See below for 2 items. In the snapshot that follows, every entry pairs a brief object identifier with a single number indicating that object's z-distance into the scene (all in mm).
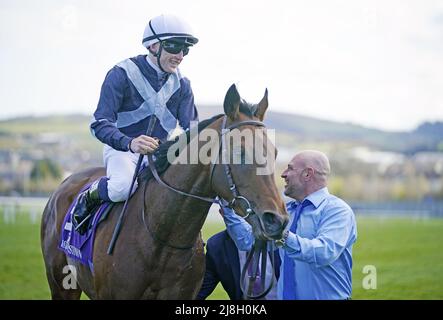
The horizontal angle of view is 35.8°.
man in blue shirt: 4195
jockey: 4328
